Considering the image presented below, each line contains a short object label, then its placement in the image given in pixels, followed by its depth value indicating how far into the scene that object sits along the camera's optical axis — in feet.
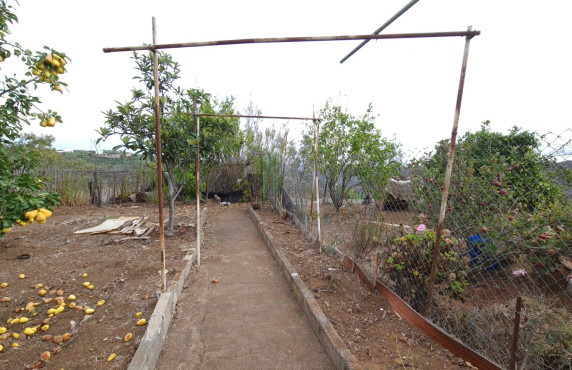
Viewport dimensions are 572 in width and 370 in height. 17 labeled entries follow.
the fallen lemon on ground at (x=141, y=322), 9.49
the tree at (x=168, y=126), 17.31
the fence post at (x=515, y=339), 6.25
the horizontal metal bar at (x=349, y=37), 7.92
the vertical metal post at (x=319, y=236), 16.98
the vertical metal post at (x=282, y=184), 28.02
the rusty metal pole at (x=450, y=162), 8.08
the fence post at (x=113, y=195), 35.65
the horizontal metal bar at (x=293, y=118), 16.63
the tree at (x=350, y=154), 27.14
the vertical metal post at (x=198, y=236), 15.68
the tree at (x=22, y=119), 6.28
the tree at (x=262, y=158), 32.40
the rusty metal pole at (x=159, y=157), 9.73
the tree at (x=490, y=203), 8.90
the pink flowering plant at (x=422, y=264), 9.69
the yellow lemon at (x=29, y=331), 9.12
